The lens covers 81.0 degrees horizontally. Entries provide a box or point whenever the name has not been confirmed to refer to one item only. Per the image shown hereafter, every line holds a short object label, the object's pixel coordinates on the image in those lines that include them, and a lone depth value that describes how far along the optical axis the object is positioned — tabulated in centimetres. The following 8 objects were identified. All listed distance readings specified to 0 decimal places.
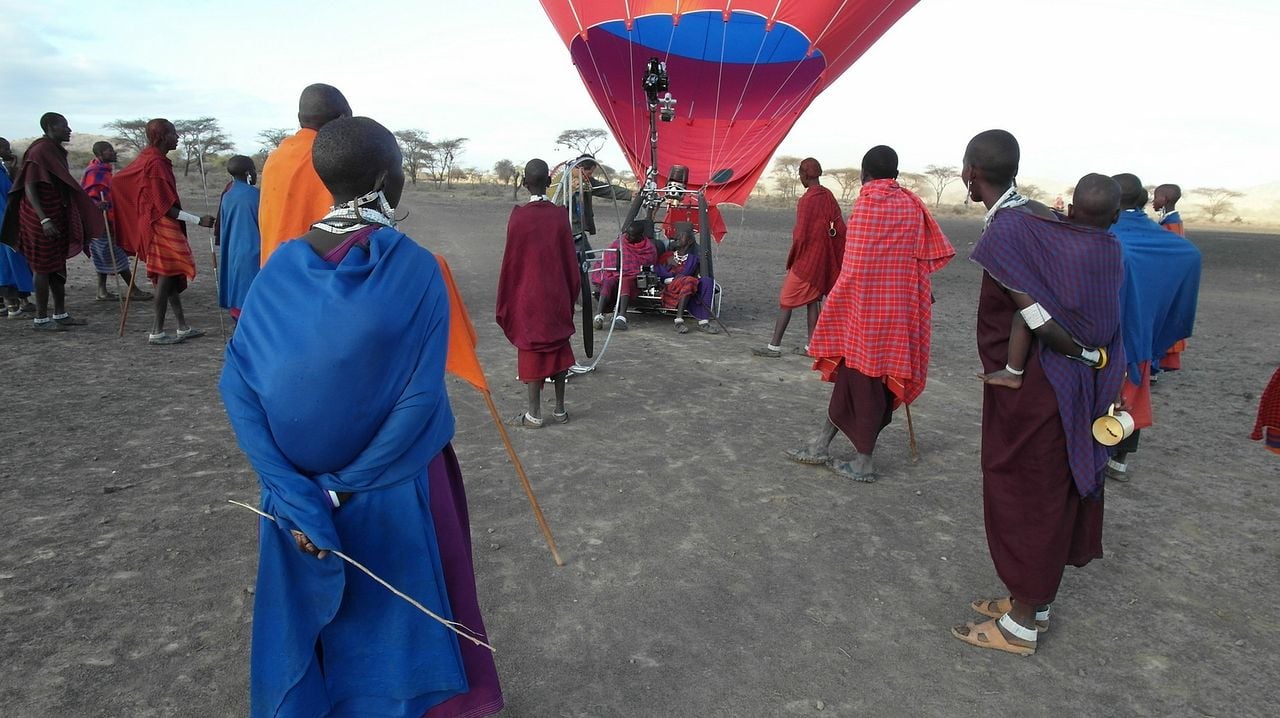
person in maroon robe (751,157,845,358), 726
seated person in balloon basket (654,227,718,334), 862
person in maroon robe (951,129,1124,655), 261
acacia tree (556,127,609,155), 4011
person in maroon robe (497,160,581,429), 502
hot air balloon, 996
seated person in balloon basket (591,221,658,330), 867
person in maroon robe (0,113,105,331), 687
